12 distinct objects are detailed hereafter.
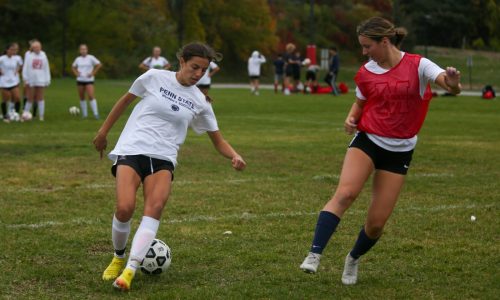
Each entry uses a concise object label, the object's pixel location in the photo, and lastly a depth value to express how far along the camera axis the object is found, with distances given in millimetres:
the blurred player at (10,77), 24031
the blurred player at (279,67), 44125
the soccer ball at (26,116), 24016
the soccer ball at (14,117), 24062
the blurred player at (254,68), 41325
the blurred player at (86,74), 24812
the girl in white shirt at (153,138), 6660
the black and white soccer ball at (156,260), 6945
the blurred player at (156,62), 28569
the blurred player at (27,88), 24366
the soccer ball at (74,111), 26391
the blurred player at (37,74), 24047
